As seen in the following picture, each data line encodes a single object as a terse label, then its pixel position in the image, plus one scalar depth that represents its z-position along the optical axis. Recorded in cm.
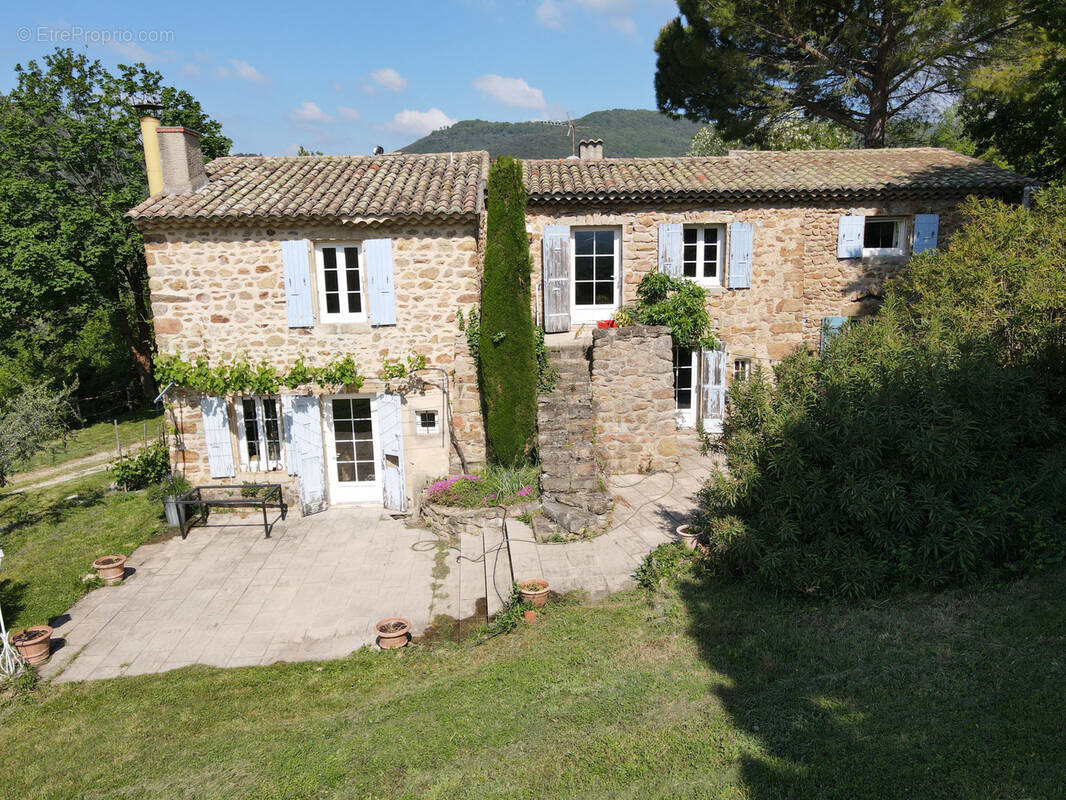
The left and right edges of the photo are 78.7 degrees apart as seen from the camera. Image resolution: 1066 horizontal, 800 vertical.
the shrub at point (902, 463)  619
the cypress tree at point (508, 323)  1105
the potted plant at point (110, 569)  959
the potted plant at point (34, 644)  759
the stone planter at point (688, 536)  837
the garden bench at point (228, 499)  1135
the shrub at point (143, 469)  1369
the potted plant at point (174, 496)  1122
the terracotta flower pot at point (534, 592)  777
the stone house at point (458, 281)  1116
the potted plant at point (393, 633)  757
